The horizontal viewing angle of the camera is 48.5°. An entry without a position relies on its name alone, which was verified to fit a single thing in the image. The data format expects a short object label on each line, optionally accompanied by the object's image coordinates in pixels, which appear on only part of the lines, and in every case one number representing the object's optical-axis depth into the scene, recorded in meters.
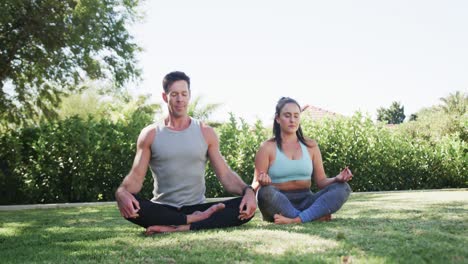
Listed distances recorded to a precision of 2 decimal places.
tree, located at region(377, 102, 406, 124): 83.19
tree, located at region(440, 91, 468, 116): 46.03
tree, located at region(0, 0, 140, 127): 12.30
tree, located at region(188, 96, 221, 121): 34.56
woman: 5.10
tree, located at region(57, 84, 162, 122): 35.69
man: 4.71
